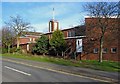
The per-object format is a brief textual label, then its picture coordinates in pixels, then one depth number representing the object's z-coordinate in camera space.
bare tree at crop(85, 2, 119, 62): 14.02
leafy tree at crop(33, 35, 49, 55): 20.69
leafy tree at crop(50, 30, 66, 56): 18.98
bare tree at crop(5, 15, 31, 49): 26.11
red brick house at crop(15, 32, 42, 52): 24.17
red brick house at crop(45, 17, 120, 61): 16.36
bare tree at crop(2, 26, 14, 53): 27.19
